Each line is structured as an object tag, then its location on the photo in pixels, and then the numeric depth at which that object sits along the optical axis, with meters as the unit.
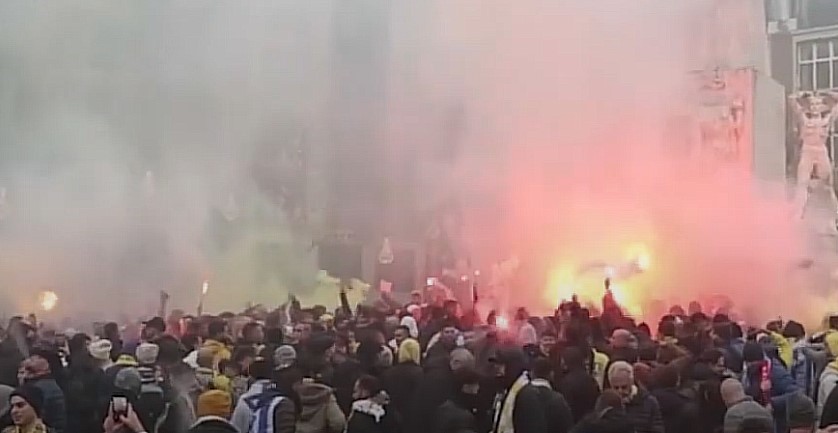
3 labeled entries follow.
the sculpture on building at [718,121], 15.71
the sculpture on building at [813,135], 17.62
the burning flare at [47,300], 11.87
